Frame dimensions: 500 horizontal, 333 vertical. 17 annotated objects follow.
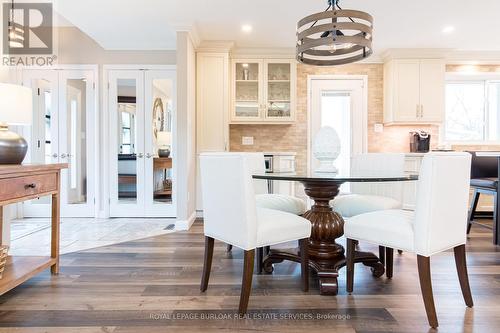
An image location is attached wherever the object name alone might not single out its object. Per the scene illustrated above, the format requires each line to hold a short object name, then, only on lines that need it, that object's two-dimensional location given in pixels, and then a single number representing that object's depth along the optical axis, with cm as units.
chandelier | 192
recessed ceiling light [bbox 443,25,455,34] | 370
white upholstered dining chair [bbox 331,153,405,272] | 234
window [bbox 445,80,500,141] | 471
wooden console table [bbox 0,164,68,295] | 168
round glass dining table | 208
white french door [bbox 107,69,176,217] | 421
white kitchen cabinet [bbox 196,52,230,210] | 418
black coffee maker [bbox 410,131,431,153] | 447
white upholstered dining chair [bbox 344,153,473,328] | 150
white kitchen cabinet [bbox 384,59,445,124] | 440
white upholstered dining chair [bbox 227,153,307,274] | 244
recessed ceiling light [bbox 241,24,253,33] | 366
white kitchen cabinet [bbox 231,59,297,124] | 443
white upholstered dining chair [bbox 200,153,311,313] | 162
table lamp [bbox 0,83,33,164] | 185
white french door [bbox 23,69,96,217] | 412
